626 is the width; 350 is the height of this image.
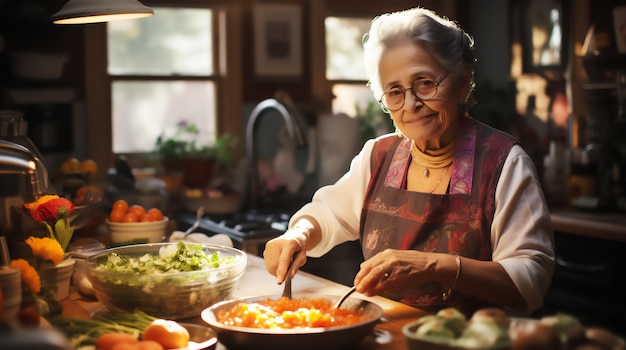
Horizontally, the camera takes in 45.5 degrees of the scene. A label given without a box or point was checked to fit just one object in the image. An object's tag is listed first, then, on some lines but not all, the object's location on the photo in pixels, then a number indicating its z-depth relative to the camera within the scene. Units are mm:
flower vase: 1913
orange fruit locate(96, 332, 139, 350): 1357
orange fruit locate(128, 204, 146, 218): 2766
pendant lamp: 2178
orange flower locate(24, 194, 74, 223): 1999
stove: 3307
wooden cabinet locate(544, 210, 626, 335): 3318
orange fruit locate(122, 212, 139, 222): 2730
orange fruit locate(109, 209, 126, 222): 2730
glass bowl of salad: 1730
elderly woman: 1893
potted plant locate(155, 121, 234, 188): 4754
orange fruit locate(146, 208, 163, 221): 2766
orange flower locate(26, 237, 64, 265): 1833
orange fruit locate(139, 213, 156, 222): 2754
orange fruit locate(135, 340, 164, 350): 1325
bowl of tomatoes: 2701
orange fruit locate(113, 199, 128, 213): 2762
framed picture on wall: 5090
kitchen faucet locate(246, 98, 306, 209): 4289
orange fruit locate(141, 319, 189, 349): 1399
